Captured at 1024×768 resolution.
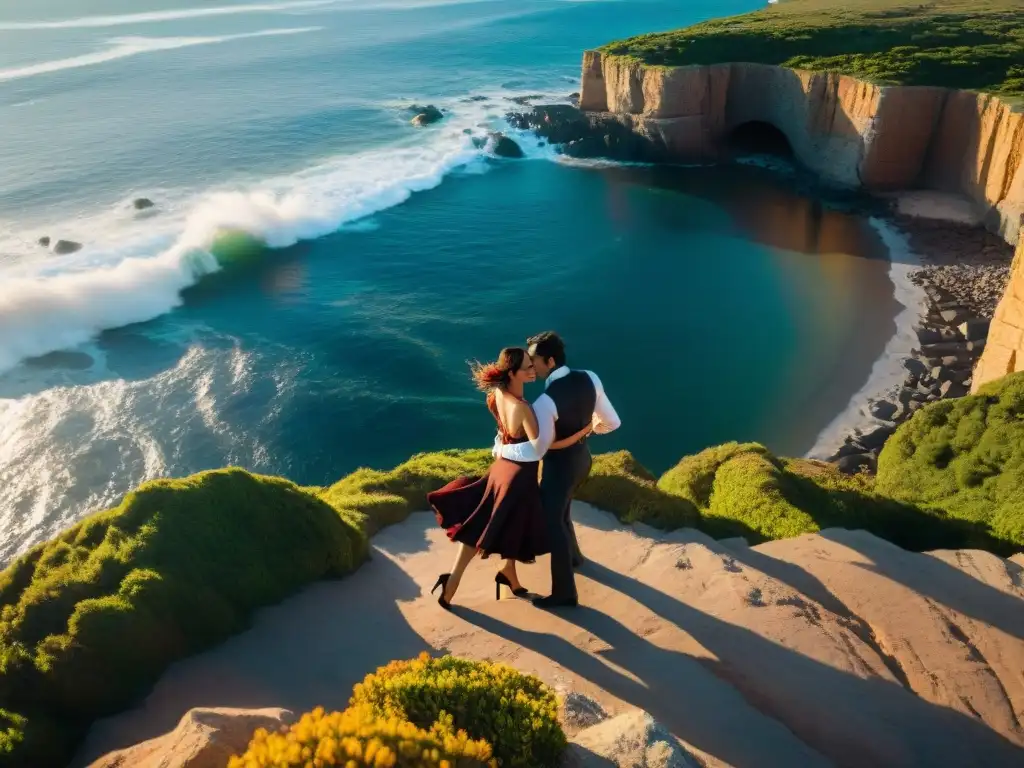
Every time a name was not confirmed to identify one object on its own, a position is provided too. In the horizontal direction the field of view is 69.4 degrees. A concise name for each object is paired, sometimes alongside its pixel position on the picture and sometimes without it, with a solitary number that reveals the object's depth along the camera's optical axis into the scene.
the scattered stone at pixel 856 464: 16.69
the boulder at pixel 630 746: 3.86
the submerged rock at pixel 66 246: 28.88
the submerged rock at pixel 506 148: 41.25
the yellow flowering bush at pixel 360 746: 3.16
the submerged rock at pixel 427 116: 46.69
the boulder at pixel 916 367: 20.05
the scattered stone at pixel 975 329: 21.39
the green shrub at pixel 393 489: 9.31
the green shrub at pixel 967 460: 10.09
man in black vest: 5.98
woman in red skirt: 5.95
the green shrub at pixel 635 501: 9.24
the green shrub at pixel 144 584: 5.16
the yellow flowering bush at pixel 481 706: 3.76
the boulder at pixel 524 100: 51.22
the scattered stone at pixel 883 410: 18.44
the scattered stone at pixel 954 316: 22.42
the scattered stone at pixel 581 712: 4.58
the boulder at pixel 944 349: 20.92
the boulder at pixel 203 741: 3.88
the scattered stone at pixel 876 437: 17.55
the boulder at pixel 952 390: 19.08
